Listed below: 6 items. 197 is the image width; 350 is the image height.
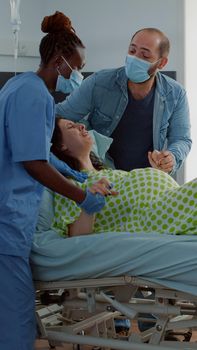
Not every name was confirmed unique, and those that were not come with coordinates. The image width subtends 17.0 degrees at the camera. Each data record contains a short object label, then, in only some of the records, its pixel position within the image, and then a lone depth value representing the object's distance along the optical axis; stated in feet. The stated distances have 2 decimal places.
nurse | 6.23
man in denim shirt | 9.16
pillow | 8.90
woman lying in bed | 6.90
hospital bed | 6.27
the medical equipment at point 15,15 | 10.76
